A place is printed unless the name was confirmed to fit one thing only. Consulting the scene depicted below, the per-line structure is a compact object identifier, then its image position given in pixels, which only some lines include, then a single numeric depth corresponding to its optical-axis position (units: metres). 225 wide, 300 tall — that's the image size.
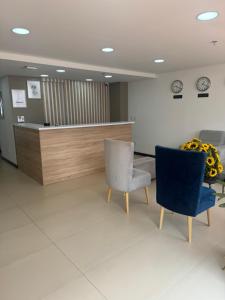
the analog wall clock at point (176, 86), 5.57
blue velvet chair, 2.19
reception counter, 4.17
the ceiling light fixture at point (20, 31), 2.47
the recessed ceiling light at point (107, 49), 3.29
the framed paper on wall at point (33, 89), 5.23
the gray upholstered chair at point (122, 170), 2.95
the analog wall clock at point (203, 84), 5.03
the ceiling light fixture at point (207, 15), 2.16
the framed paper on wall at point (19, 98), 4.98
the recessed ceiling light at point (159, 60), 4.16
